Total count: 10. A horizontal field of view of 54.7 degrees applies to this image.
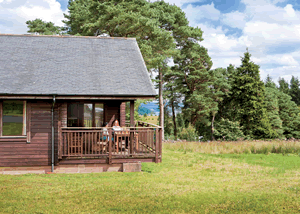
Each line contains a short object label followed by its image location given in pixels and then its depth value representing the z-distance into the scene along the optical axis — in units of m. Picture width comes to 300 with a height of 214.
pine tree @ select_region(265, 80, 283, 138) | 39.53
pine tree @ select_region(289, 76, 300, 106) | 79.21
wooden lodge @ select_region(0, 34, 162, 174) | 11.06
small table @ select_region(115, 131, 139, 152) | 11.00
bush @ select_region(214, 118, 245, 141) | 25.81
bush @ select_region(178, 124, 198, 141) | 29.53
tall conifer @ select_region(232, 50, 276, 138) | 32.72
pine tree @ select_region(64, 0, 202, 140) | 26.02
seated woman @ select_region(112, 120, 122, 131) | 11.33
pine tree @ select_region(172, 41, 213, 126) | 37.56
